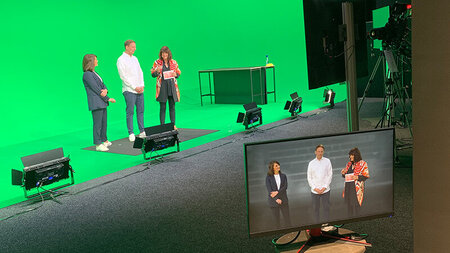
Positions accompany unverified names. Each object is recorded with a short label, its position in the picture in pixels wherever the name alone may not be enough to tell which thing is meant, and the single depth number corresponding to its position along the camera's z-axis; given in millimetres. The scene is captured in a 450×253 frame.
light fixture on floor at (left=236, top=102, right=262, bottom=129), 7195
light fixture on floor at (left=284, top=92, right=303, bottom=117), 8438
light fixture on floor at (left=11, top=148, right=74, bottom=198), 4383
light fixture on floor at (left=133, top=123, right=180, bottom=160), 5492
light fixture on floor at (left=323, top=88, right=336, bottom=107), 9530
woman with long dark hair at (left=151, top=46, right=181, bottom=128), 7426
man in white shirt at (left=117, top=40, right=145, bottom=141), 7008
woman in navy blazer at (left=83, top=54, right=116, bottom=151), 6445
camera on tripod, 4418
